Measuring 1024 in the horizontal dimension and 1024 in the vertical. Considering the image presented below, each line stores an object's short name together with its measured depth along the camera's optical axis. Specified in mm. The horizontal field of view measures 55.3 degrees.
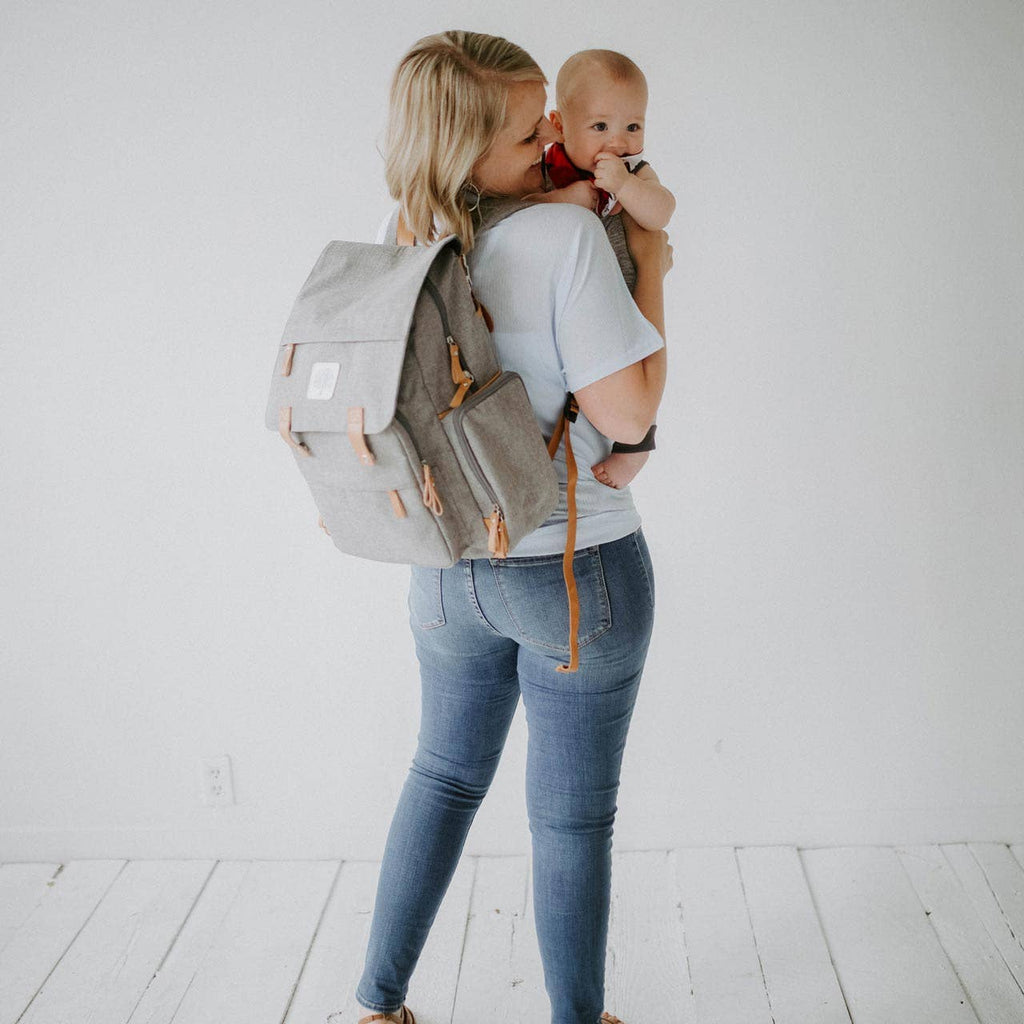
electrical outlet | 1973
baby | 1149
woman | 1042
